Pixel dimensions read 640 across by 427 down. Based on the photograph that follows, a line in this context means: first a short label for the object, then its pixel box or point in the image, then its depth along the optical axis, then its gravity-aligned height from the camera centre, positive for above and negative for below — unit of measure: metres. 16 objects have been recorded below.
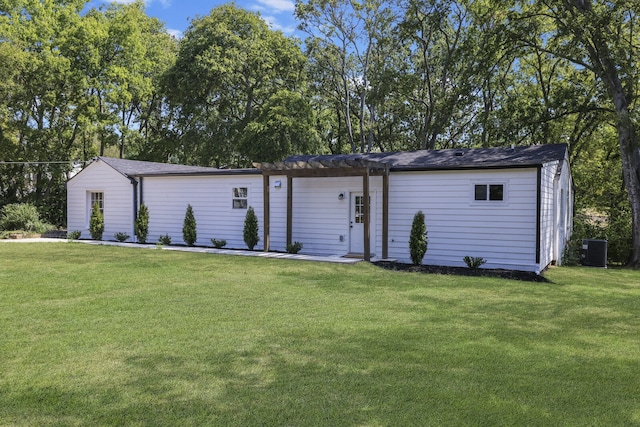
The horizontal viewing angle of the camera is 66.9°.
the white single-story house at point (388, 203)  10.77 +0.11
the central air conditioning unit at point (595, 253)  12.65 -1.20
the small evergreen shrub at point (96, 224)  16.91 -0.62
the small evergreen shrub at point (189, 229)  15.02 -0.70
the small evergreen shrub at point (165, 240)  15.55 -1.08
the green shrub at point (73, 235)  16.91 -1.01
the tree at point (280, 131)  24.14 +3.82
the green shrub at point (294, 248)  13.09 -1.12
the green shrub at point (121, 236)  16.48 -1.01
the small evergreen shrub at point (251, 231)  13.87 -0.70
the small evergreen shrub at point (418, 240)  11.43 -0.79
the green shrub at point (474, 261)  10.92 -1.24
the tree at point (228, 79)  25.42 +6.90
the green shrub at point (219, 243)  14.50 -1.10
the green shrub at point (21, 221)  18.89 -0.58
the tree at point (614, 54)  12.59 +4.22
